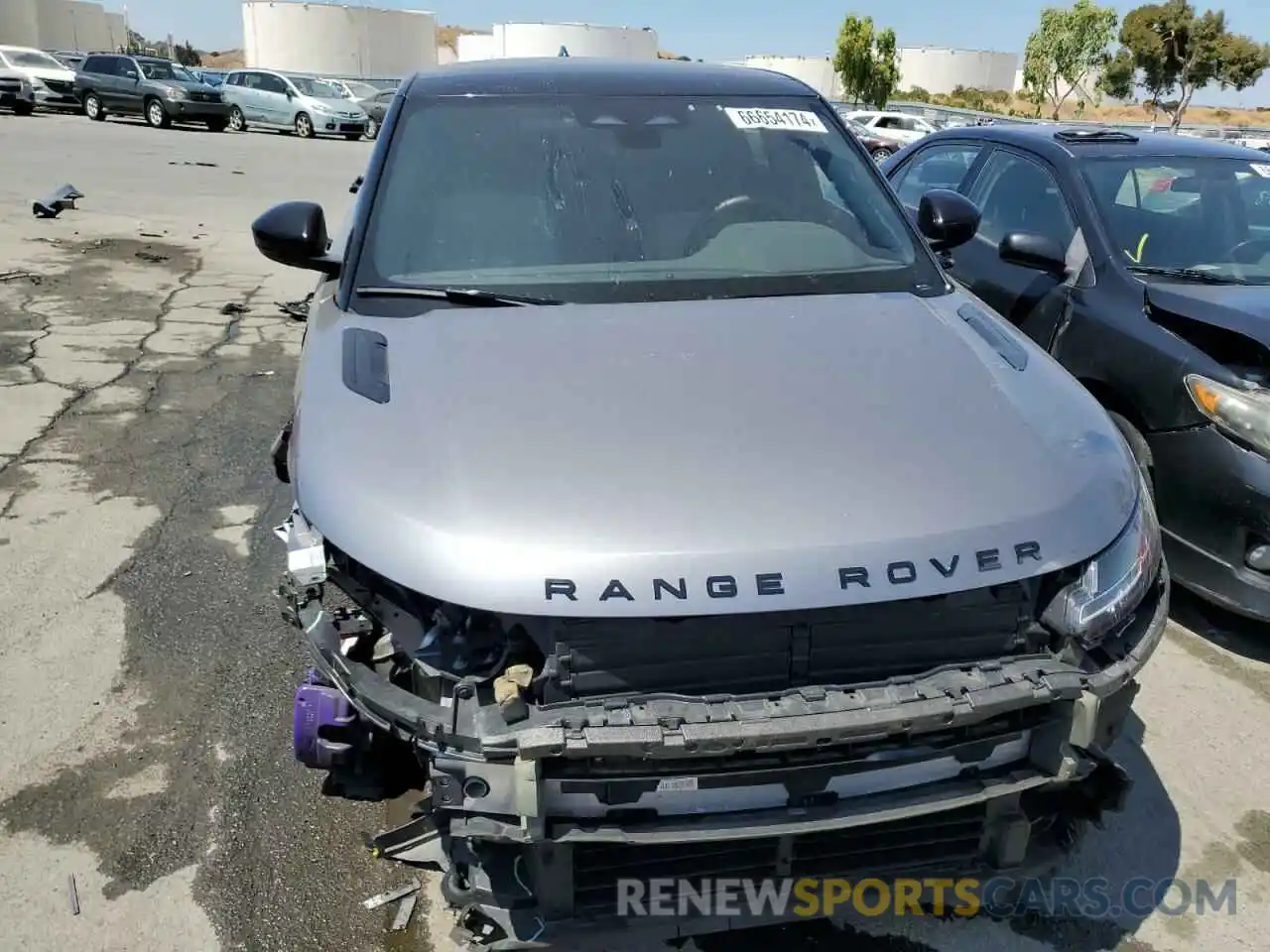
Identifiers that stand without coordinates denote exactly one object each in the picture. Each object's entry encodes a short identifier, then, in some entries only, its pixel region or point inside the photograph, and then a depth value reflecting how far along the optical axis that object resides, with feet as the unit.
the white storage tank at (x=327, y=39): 234.38
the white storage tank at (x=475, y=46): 268.41
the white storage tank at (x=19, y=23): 228.43
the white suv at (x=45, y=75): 90.99
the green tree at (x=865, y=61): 174.91
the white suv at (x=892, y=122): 89.40
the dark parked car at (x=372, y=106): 91.46
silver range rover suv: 6.23
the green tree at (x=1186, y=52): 174.09
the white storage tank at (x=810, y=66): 260.01
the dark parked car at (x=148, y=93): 84.23
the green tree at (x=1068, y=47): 175.94
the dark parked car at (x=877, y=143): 76.60
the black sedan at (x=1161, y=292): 11.71
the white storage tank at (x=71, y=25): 260.01
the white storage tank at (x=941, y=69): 301.02
